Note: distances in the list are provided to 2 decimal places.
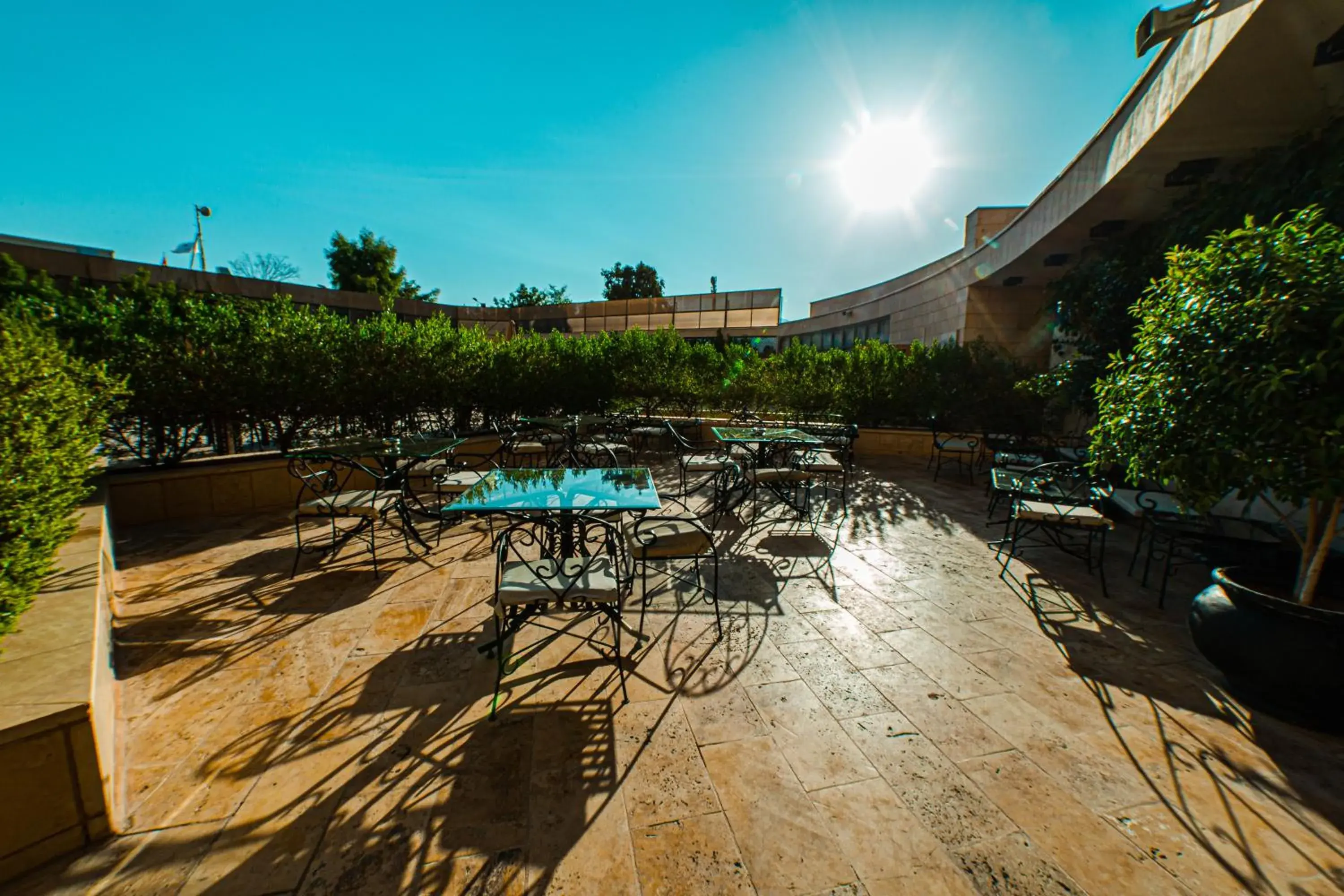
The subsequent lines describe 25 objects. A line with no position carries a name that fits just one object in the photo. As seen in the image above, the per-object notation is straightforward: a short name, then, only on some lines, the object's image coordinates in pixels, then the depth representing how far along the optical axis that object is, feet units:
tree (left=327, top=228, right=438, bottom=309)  84.12
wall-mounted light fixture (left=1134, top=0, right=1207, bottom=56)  9.18
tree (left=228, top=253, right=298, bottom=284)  92.92
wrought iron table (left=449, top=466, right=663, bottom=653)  7.81
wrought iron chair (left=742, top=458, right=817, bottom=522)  14.58
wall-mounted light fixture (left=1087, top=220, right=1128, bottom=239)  21.68
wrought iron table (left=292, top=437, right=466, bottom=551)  12.30
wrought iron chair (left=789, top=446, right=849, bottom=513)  16.26
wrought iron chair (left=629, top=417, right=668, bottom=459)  22.91
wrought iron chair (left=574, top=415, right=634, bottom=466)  17.03
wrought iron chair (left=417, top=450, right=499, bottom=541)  13.75
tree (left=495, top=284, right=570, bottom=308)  149.38
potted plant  5.86
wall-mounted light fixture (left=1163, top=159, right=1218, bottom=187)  15.97
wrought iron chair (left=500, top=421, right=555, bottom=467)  18.31
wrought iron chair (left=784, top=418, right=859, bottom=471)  18.61
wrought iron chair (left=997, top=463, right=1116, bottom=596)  11.05
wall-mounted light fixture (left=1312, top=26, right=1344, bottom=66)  10.55
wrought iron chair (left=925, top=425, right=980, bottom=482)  22.12
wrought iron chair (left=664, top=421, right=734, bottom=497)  15.49
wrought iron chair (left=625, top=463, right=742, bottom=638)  8.59
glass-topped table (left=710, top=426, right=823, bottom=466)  15.39
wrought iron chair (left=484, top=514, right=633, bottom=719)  6.79
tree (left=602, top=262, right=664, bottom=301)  136.36
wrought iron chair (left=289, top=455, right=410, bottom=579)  11.14
